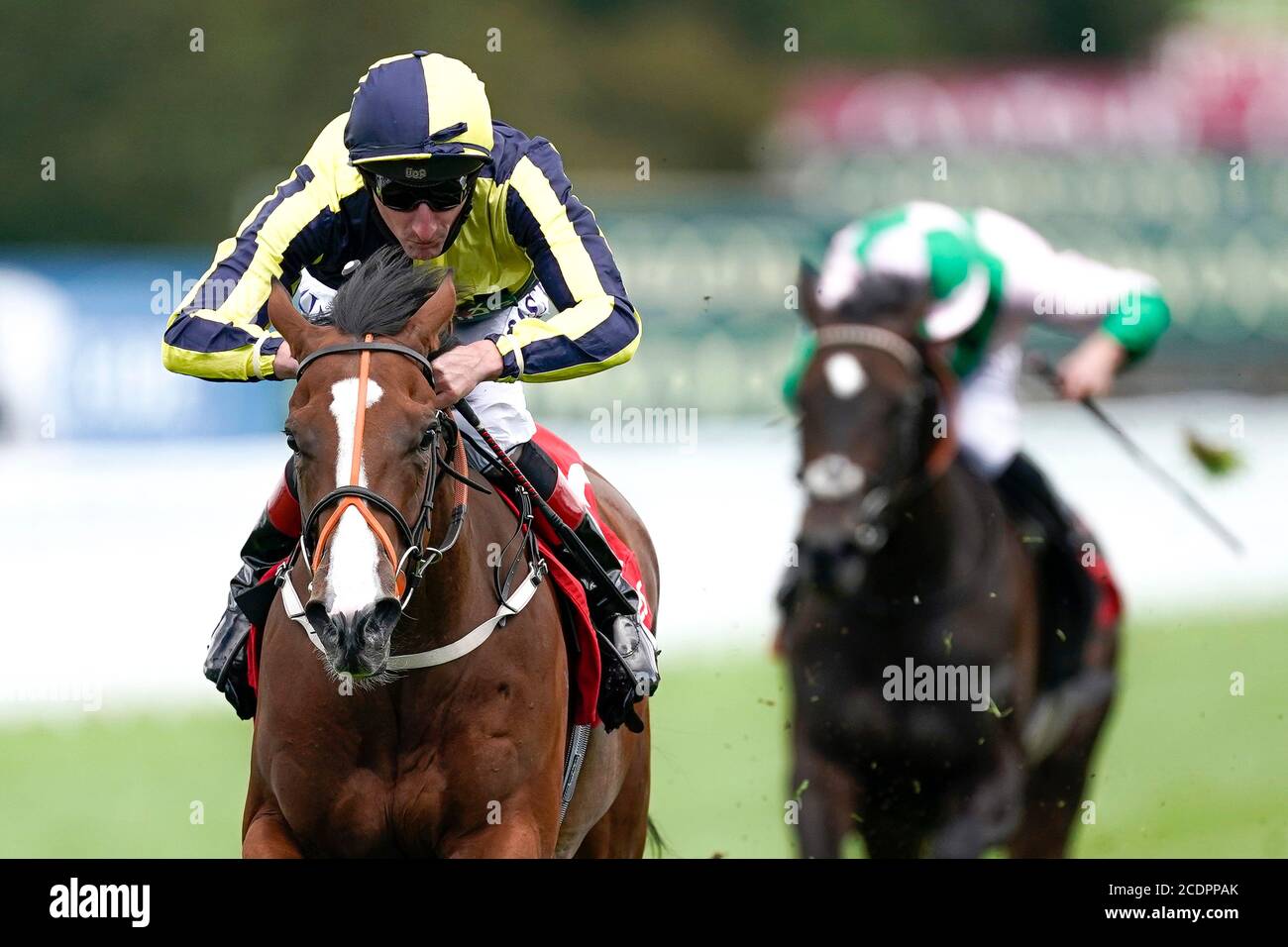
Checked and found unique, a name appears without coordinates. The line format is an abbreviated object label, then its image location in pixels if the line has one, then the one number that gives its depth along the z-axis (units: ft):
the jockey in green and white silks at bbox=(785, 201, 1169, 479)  42.29
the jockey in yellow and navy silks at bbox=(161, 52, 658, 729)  28.12
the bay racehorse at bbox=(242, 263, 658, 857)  24.30
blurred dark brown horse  39.24
